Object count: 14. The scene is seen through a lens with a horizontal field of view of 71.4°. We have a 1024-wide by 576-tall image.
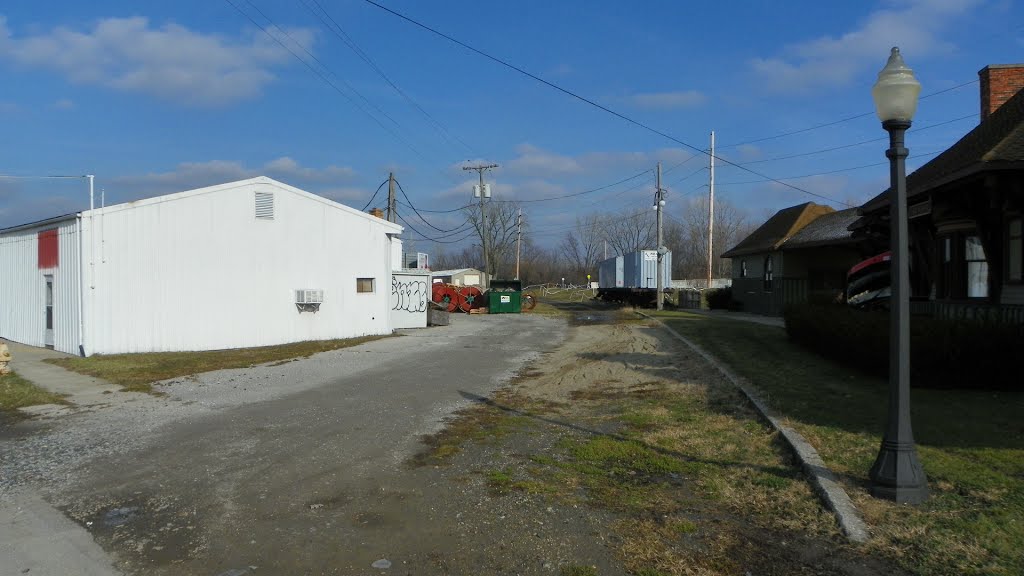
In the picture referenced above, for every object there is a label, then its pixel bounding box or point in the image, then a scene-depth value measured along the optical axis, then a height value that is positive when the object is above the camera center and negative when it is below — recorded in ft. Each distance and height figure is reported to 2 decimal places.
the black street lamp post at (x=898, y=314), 18.70 -0.93
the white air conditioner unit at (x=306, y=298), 69.41 -1.42
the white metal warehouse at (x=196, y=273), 57.31 +0.97
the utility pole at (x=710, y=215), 144.64 +13.62
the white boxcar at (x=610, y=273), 175.63 +2.26
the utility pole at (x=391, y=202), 128.88 +14.75
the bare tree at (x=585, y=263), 400.47 +10.96
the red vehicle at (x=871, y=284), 54.65 -0.27
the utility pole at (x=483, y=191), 165.66 +21.31
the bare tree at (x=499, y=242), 298.80 +18.19
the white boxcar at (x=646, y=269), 153.89 +2.76
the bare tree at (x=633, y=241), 356.38 +20.87
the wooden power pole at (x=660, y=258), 131.54 +4.38
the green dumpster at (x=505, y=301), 132.26 -3.45
